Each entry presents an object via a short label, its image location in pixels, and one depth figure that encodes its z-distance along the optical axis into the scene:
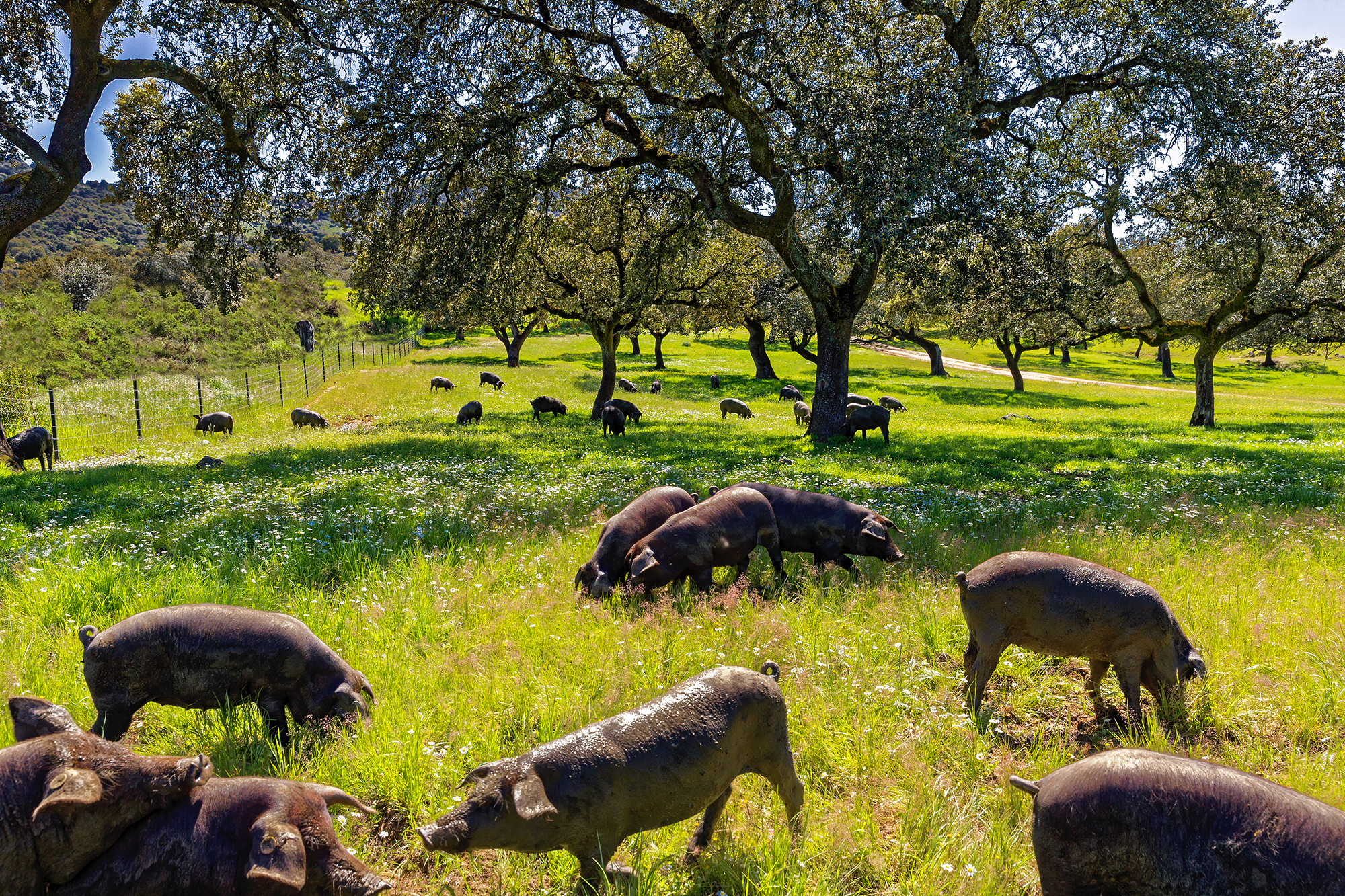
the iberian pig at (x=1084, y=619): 4.68
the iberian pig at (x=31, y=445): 17.16
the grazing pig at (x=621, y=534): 7.22
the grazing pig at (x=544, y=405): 29.84
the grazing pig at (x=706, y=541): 6.93
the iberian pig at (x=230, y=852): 2.65
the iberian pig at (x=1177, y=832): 2.51
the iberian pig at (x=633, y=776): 3.00
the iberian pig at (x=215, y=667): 4.15
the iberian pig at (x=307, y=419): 26.48
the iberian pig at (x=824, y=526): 8.00
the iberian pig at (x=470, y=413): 26.97
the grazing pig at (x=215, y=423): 24.59
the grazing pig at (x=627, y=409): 25.34
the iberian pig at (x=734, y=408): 33.38
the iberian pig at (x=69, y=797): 2.55
